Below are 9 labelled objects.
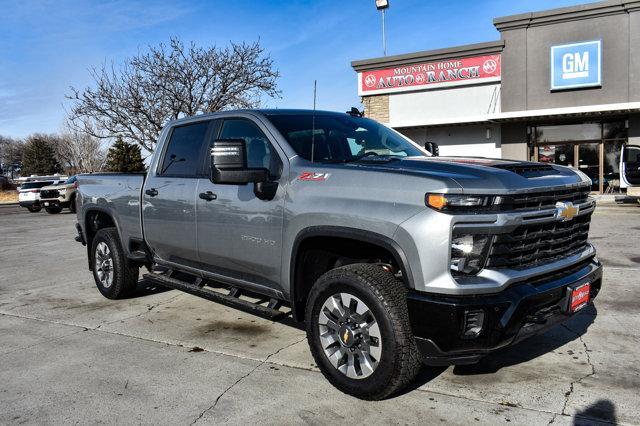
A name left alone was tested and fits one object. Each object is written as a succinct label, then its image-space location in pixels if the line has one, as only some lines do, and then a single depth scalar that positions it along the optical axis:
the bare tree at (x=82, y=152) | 52.75
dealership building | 18.91
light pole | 24.34
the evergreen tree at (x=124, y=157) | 32.72
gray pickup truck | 2.95
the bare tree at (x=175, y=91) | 23.86
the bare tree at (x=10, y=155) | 100.75
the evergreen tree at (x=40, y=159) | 66.94
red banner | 20.69
